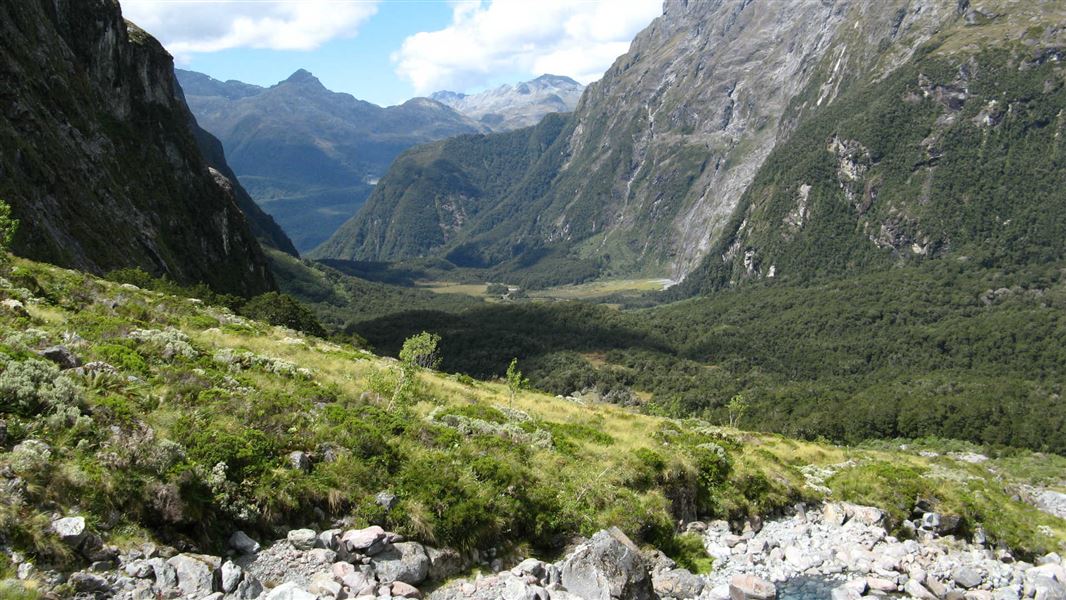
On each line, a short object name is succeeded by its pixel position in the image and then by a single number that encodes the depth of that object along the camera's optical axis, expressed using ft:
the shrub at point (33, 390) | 58.34
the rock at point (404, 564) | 58.59
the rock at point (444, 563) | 62.49
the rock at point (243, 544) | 57.31
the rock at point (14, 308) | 85.51
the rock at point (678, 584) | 70.79
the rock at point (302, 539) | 58.75
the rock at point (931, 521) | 103.81
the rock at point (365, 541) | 59.52
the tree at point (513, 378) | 130.52
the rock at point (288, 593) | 49.53
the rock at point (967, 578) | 87.45
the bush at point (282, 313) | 299.99
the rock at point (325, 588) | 52.47
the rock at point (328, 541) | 59.16
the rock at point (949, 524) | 103.70
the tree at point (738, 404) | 242.45
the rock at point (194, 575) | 49.08
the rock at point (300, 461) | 65.98
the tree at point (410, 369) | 98.00
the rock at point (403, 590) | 56.13
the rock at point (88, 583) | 46.03
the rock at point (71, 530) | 47.98
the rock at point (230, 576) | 50.62
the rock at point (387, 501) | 65.13
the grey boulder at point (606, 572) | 62.69
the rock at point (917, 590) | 81.00
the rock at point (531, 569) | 64.28
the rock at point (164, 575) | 48.70
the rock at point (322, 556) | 57.21
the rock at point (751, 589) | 72.24
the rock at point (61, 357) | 69.56
